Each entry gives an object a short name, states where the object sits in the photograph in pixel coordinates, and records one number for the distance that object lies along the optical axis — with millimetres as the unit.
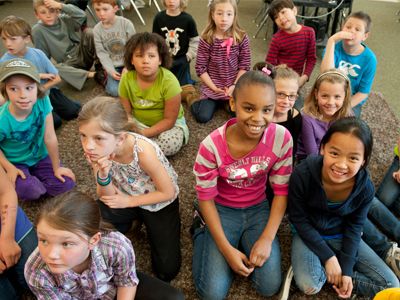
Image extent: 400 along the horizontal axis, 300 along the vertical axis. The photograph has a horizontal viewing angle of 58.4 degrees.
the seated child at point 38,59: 2066
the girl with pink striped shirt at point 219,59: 2207
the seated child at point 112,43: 2525
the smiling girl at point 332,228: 1229
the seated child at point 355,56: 1918
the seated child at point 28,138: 1521
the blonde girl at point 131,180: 1139
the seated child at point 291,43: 2191
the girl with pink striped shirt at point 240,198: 1245
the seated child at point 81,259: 865
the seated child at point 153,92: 1738
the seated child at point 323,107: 1576
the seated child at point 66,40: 2525
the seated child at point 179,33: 2494
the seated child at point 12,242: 1218
